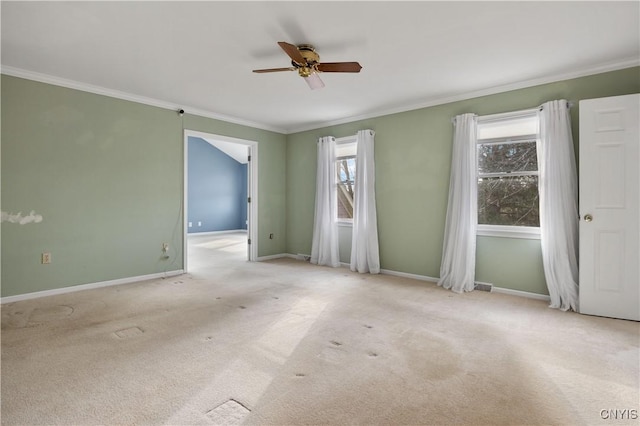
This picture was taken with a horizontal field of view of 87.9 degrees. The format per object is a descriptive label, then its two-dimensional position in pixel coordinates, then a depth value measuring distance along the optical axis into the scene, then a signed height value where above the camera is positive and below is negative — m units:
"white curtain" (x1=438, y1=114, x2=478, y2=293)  4.15 -0.03
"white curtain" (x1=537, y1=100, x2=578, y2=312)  3.50 -0.04
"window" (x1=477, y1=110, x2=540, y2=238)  3.96 +0.40
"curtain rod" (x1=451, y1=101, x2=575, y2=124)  3.59 +1.13
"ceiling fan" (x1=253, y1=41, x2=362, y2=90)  2.85 +1.29
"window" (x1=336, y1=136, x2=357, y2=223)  5.74 +0.55
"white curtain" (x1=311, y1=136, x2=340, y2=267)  5.69 +0.04
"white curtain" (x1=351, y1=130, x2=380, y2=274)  5.12 -0.08
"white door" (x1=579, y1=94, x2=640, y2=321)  3.12 +0.00
